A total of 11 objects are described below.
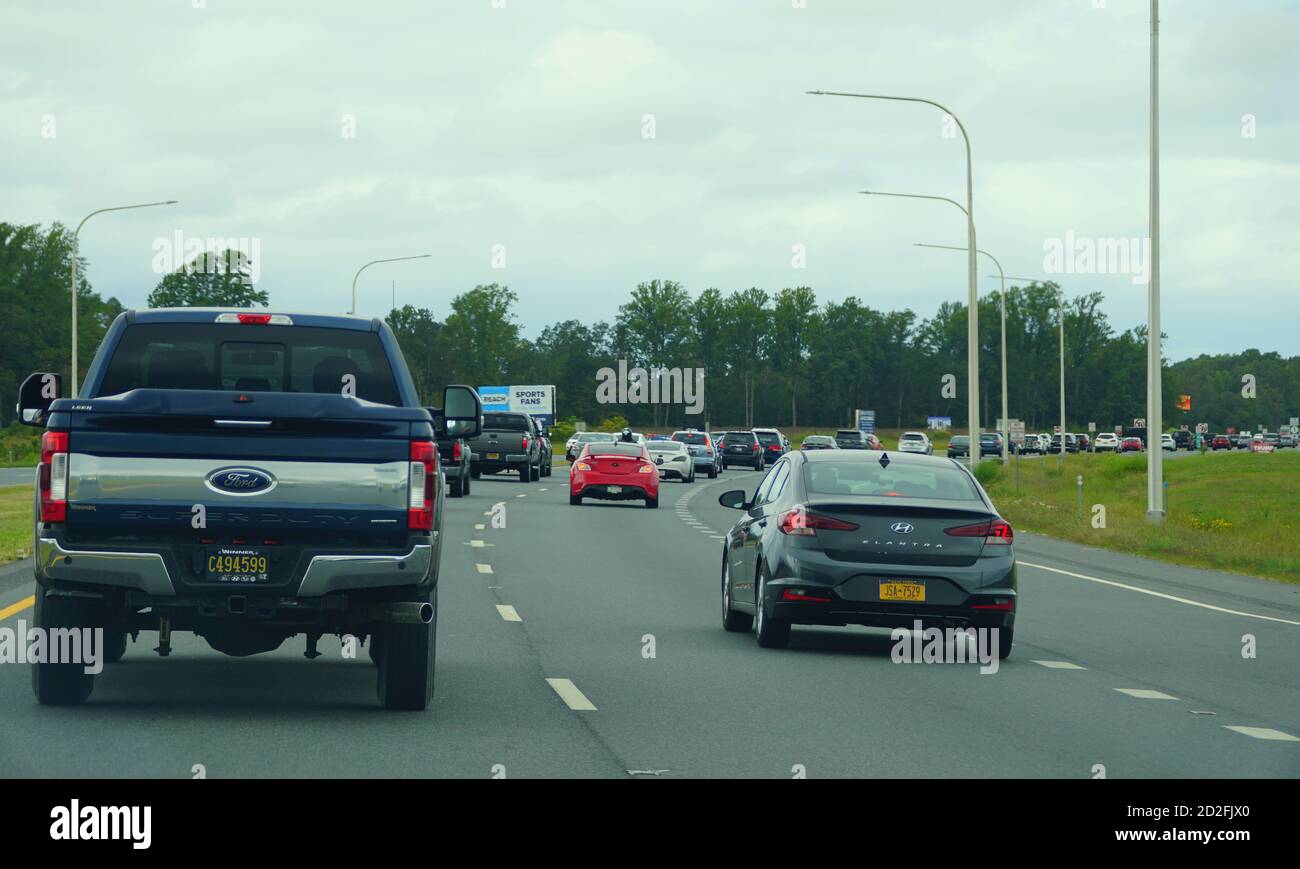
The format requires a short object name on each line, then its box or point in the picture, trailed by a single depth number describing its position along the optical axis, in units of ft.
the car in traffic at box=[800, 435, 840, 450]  295.69
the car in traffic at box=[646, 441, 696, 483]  201.36
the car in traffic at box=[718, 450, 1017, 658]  43.68
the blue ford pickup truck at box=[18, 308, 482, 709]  29.48
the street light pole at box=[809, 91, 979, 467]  147.20
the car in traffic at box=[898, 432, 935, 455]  373.40
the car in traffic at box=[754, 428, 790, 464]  284.51
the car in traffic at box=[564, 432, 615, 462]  254.72
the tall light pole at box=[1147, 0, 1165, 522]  103.60
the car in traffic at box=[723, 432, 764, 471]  267.39
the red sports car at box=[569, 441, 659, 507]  134.62
